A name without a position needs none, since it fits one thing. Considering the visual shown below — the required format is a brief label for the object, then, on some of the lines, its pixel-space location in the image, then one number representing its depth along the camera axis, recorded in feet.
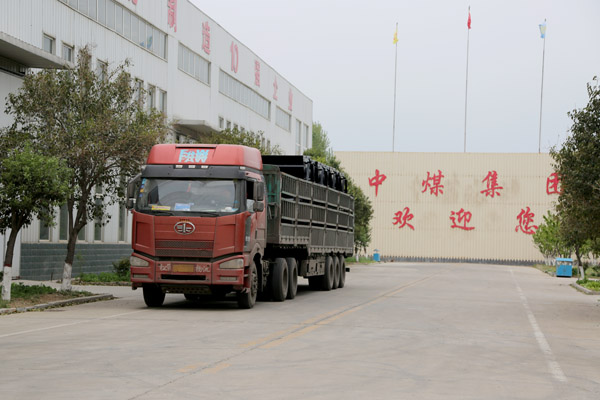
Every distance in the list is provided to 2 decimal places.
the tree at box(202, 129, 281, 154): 128.16
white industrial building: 93.66
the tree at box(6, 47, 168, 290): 71.05
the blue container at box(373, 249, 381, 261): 251.80
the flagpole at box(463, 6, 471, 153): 265.13
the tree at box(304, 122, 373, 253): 200.44
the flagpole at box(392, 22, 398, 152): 269.64
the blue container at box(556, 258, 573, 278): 175.01
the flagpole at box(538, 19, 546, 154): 261.61
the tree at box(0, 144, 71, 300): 62.03
